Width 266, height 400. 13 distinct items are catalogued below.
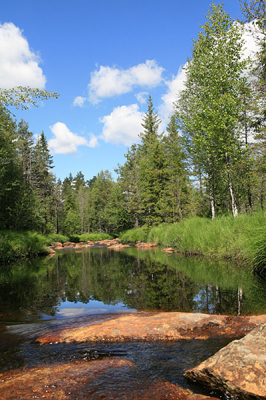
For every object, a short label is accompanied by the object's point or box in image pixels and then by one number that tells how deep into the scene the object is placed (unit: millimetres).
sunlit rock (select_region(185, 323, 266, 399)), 2637
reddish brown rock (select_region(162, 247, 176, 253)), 21620
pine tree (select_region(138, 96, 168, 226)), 35125
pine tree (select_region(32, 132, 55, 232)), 43156
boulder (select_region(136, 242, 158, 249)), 29550
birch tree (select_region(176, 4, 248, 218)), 16766
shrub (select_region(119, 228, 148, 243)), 36362
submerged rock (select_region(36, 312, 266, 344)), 4500
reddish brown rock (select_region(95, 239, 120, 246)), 40694
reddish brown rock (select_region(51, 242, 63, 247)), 37469
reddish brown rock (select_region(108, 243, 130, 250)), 31531
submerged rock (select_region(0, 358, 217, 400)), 2840
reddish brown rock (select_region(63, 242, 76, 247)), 39375
